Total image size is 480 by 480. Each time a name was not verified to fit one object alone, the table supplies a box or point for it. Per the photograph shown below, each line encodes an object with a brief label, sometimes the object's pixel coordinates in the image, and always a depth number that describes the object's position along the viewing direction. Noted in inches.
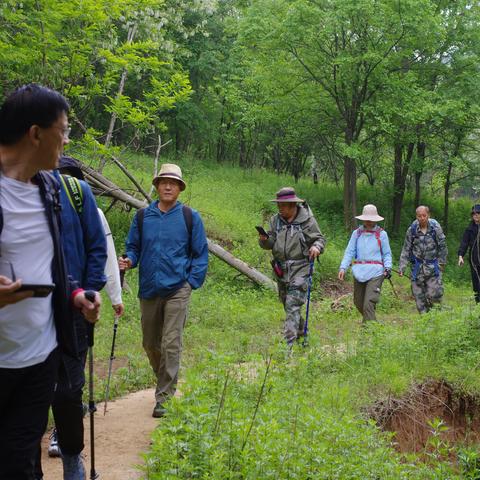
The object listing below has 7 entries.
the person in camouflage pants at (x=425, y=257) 406.3
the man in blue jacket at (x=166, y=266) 226.2
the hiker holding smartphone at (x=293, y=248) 313.4
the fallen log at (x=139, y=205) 518.6
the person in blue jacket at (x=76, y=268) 135.3
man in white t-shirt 103.6
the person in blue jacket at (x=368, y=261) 369.4
